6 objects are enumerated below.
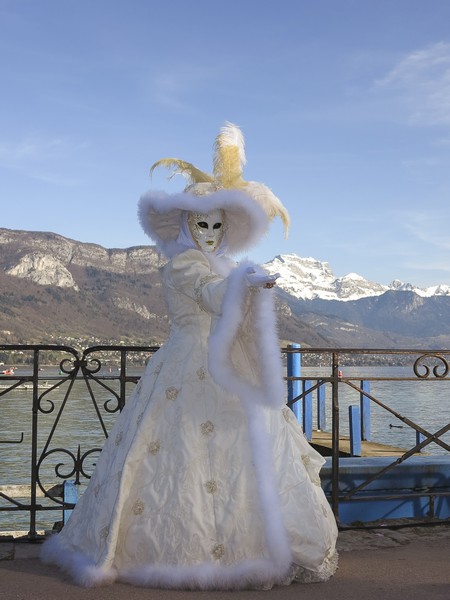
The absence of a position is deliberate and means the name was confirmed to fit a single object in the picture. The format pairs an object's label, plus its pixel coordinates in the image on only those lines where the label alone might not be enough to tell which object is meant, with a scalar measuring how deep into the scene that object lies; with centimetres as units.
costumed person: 328
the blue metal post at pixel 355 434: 1151
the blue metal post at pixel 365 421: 1491
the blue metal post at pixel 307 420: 1407
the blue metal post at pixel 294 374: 1365
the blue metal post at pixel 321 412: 1795
